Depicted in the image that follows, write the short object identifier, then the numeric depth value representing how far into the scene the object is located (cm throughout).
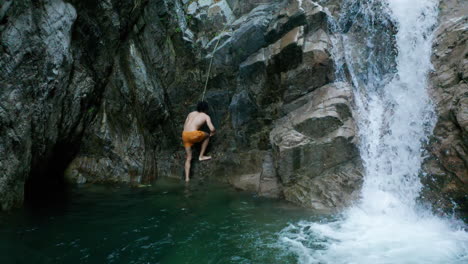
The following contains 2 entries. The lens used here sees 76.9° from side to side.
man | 754
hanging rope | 832
